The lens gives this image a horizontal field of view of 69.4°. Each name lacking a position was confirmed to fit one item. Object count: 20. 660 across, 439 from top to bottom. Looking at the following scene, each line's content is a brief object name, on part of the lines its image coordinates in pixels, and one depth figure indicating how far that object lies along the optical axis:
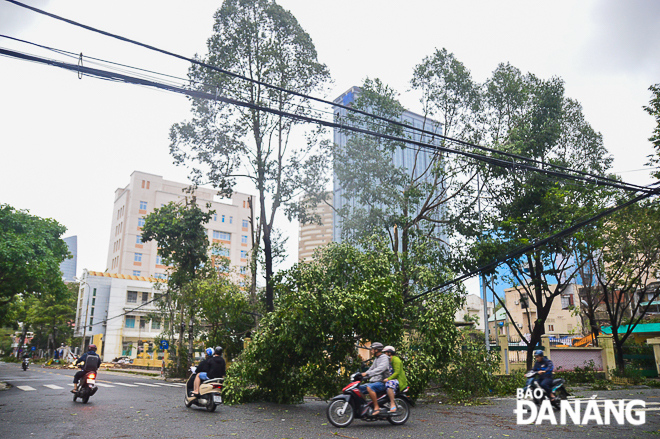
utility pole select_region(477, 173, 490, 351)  20.85
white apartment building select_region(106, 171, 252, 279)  74.50
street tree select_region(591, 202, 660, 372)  24.03
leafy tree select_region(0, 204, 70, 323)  23.95
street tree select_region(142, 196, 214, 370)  26.77
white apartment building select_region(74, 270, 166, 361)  58.72
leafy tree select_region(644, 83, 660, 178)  20.06
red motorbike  9.80
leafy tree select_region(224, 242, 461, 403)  12.95
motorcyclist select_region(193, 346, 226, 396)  11.91
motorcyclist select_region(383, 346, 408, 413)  10.03
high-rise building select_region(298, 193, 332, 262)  139.12
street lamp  54.78
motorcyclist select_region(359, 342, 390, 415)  9.84
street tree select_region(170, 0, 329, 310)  22.88
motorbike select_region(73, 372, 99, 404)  13.05
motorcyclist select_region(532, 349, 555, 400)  11.73
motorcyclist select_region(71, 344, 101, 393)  13.17
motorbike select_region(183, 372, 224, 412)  11.68
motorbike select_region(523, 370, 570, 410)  11.76
